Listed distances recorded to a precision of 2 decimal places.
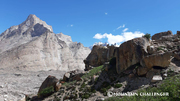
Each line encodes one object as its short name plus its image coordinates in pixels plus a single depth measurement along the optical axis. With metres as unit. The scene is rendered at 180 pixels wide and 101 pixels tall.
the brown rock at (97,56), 27.66
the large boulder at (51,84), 19.18
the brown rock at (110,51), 24.80
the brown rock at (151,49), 14.00
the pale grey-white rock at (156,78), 10.49
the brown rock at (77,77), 20.34
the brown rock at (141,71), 12.31
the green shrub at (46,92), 18.48
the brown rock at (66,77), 22.95
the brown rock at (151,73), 11.64
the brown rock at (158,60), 11.54
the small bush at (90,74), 19.86
